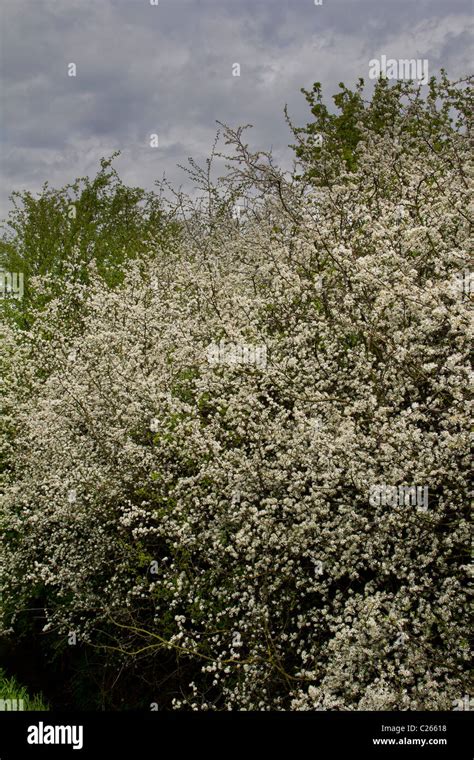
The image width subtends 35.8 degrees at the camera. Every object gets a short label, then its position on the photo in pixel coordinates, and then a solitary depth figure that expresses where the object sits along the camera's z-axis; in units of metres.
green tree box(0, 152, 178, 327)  15.38
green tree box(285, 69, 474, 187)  6.93
